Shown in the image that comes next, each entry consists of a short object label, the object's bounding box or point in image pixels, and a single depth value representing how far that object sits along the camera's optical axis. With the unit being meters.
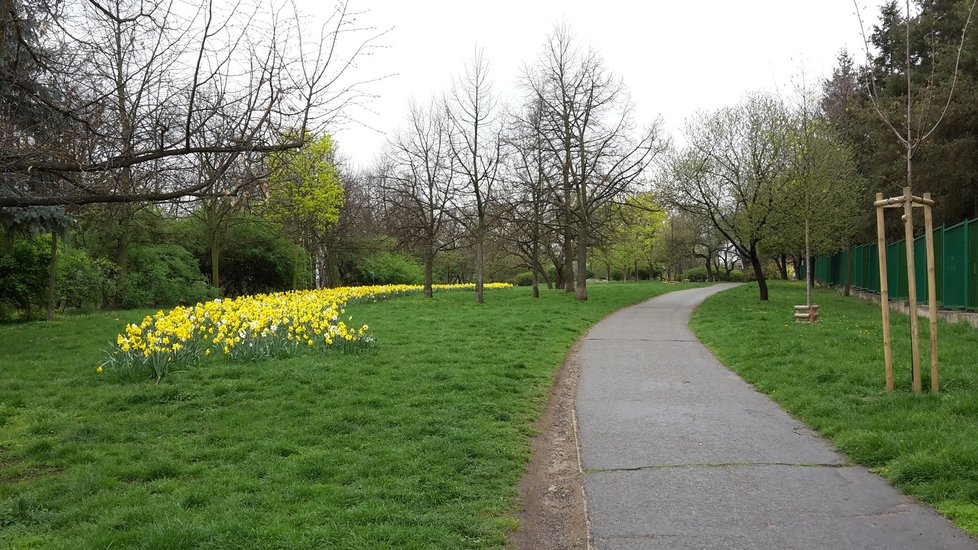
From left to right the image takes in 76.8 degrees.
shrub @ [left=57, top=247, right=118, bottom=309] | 18.31
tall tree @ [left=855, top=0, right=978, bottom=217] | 14.80
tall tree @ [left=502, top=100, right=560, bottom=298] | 24.41
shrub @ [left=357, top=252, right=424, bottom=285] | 38.16
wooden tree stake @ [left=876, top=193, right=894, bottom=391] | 6.69
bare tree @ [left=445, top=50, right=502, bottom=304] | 23.55
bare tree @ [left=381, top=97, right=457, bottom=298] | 24.78
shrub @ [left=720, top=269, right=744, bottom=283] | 64.93
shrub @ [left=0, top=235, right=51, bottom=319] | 16.33
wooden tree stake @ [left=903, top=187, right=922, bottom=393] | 6.54
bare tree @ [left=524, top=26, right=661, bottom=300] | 24.25
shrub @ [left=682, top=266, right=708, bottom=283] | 67.81
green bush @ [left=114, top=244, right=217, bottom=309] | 22.42
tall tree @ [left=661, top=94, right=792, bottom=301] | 21.55
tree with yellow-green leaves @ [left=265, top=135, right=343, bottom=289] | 26.06
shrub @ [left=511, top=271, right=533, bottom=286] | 55.42
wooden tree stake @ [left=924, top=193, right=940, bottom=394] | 6.46
